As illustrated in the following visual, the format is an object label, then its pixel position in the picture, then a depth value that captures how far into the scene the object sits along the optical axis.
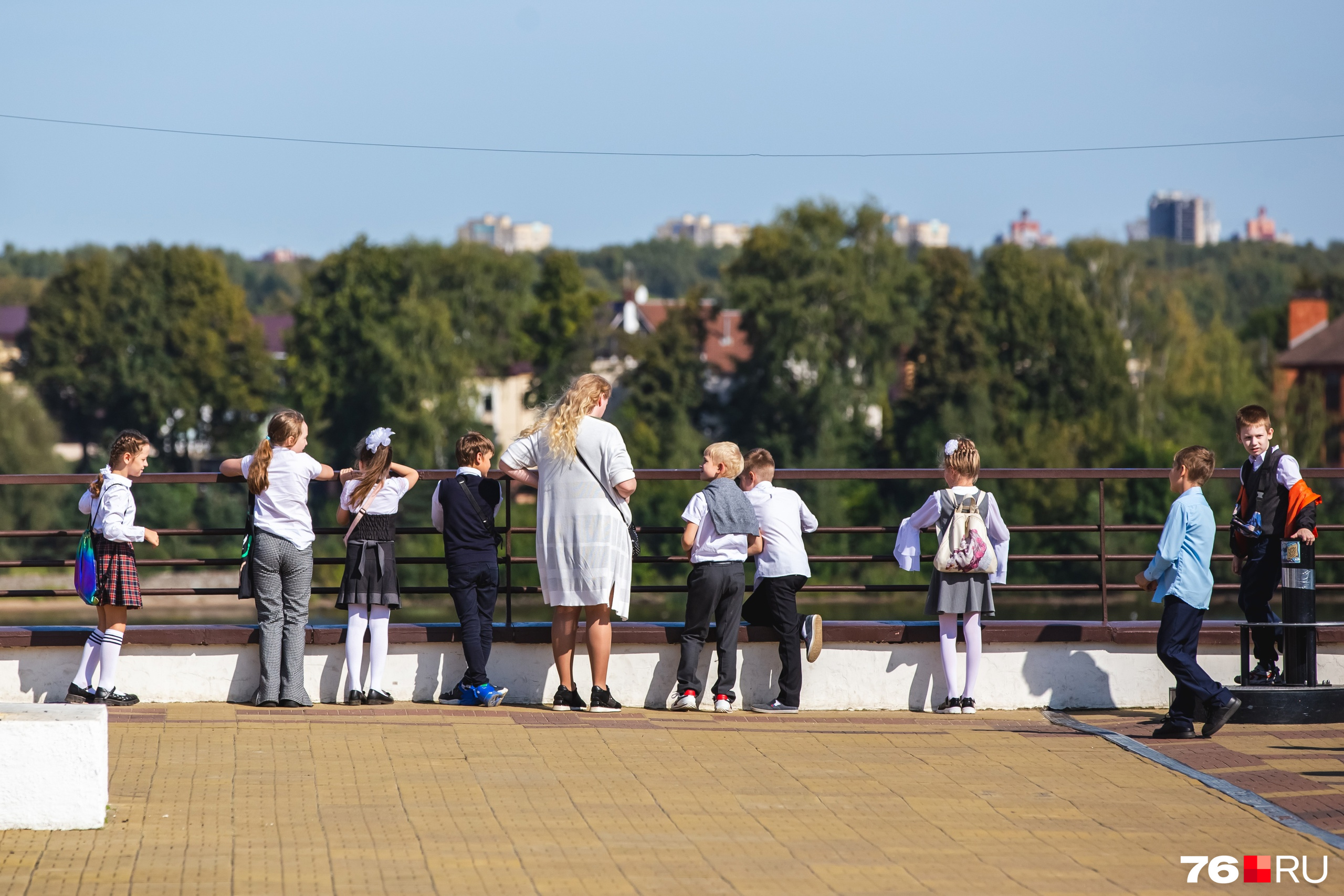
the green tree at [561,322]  164.50
